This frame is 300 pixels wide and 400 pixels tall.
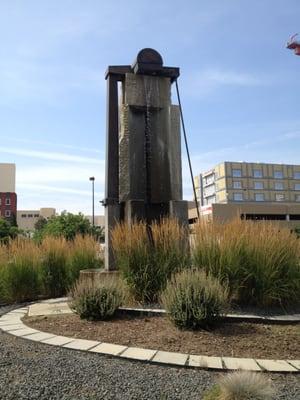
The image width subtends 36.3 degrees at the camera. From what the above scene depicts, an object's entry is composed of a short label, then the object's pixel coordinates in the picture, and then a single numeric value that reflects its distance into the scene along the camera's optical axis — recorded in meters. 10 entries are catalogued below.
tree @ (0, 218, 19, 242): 30.37
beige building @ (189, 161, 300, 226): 95.50
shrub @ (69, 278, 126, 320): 5.04
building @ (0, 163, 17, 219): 93.62
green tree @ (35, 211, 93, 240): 19.33
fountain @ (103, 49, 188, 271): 7.55
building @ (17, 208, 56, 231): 102.75
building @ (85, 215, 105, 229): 92.73
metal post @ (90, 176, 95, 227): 35.42
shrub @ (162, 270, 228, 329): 4.40
